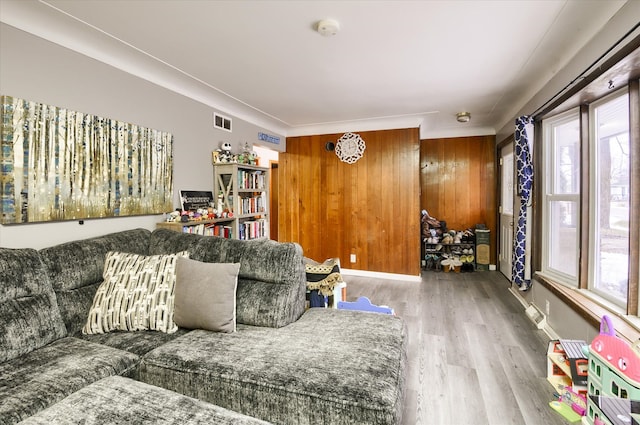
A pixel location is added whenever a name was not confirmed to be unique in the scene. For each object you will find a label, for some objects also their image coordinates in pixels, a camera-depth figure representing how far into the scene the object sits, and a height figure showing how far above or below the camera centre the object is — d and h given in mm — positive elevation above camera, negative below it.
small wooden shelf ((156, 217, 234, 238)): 2822 -140
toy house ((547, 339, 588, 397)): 1789 -967
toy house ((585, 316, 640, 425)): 1364 -821
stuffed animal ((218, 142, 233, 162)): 3581 +700
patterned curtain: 3244 +81
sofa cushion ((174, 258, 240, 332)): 1823 -518
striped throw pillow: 1860 -538
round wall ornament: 4953 +1069
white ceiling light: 4310 +1390
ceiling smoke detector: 2039 +1274
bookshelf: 3559 +217
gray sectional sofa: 1176 -719
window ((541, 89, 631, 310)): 2158 +121
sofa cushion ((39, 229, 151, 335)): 1846 -385
